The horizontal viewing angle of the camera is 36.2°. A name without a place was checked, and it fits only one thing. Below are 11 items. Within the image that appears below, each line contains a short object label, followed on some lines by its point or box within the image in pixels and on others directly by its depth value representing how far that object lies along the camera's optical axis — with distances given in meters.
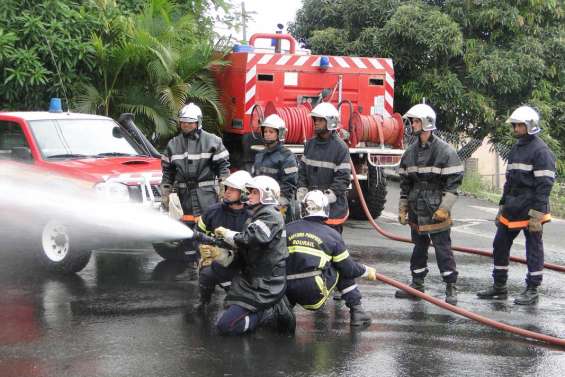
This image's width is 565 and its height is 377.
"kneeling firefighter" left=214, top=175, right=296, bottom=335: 6.64
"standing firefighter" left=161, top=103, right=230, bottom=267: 8.71
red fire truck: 12.42
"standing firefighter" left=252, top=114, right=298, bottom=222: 8.77
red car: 8.91
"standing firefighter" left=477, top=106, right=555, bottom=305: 8.00
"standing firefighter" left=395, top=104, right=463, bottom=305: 8.05
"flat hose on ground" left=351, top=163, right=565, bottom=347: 6.55
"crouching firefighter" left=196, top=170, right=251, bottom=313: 7.09
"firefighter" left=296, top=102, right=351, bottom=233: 8.32
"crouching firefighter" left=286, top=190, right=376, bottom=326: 6.89
